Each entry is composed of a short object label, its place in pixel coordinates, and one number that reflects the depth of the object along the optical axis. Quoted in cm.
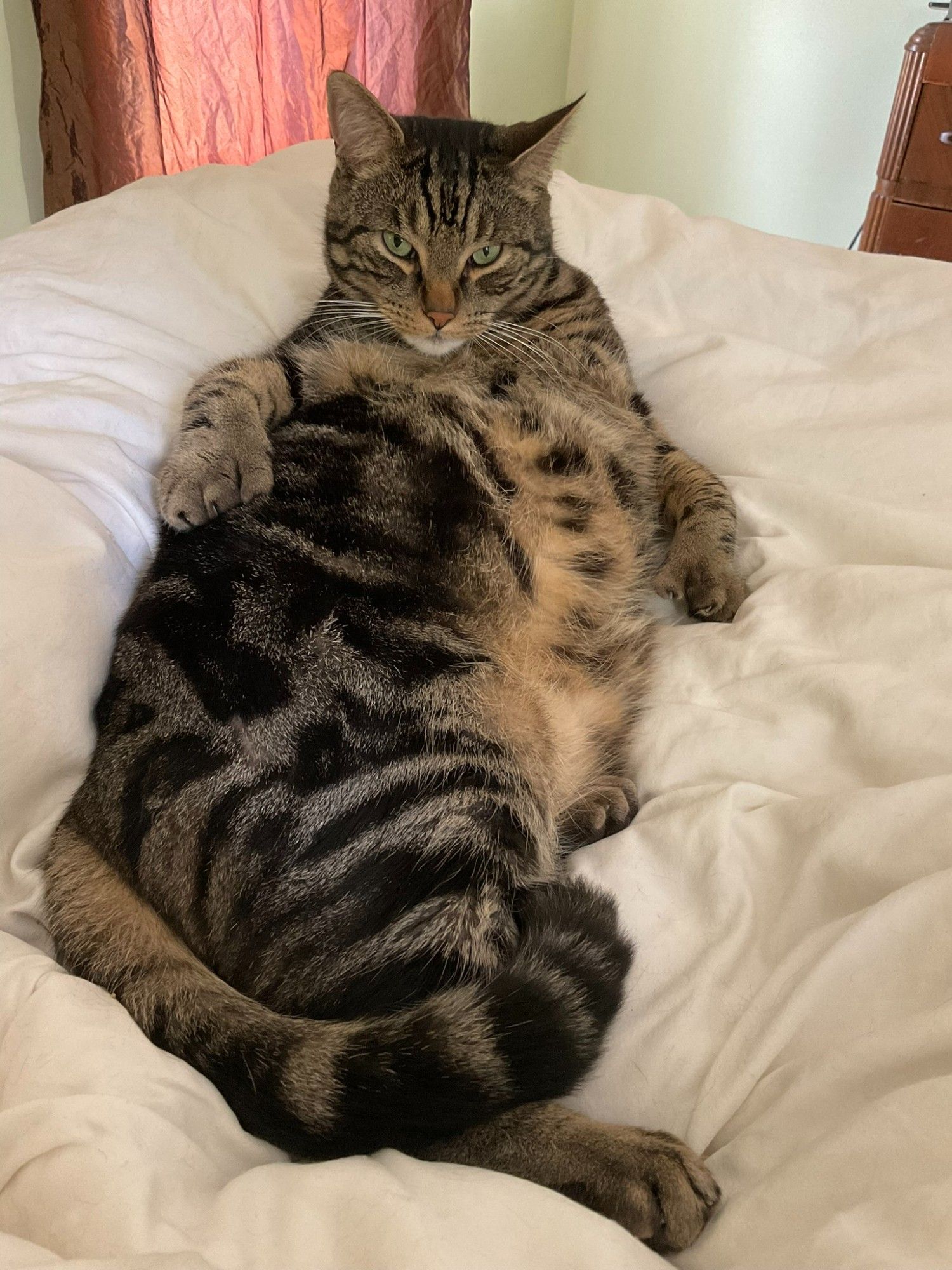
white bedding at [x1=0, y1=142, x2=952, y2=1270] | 27
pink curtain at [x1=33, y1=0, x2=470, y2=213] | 66
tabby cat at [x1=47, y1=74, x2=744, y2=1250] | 31
